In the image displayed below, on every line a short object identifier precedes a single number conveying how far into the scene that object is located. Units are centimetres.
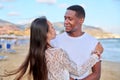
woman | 125
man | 157
